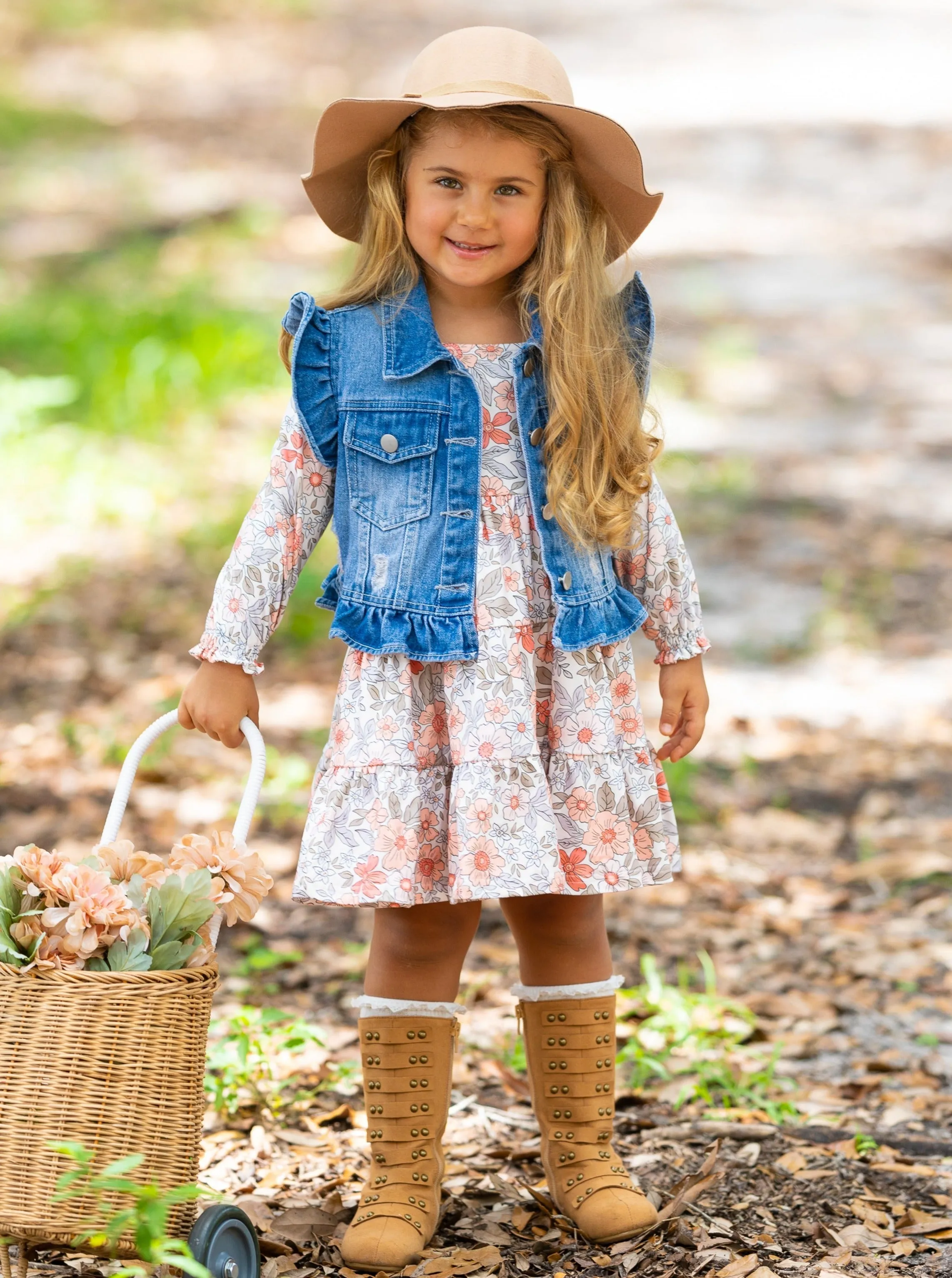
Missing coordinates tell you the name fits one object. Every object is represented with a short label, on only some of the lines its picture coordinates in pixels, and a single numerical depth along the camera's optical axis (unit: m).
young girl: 4.94
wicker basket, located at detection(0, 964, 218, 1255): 4.18
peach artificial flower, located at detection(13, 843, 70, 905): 4.29
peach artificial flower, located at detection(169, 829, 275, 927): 4.54
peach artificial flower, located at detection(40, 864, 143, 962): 4.23
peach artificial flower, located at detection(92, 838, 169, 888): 4.55
